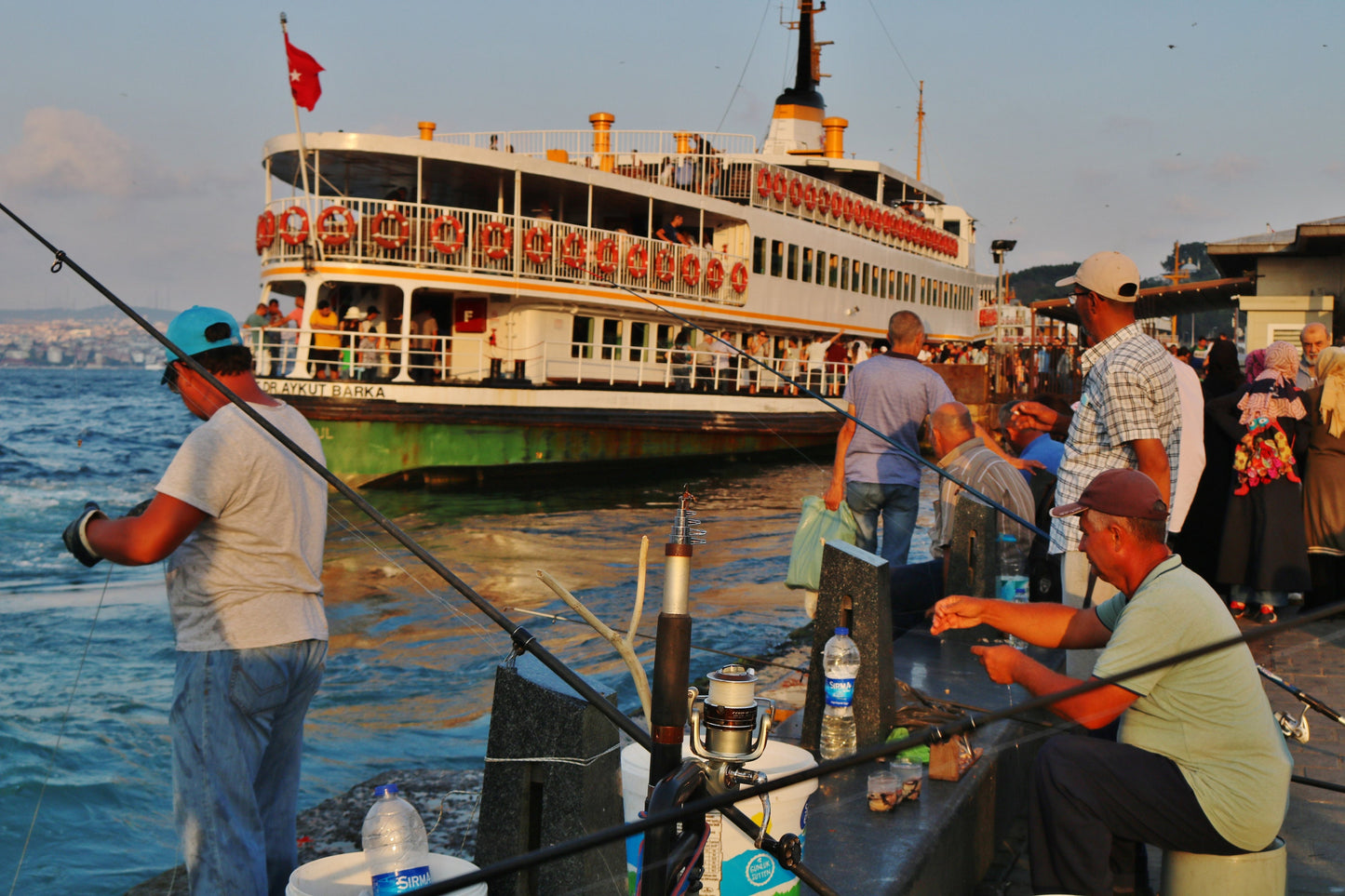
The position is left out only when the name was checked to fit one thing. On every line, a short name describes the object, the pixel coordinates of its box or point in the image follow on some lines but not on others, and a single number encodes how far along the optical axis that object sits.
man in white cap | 4.14
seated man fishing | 2.83
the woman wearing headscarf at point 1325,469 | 6.93
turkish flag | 16.19
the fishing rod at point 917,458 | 4.61
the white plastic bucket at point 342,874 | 2.63
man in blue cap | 2.87
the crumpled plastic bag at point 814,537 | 6.76
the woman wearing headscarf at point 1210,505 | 7.37
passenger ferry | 16.48
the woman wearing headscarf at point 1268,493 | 6.80
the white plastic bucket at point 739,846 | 2.60
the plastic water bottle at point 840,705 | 3.90
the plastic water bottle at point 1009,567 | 6.36
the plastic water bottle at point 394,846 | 2.54
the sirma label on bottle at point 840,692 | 3.90
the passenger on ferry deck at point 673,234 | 21.42
